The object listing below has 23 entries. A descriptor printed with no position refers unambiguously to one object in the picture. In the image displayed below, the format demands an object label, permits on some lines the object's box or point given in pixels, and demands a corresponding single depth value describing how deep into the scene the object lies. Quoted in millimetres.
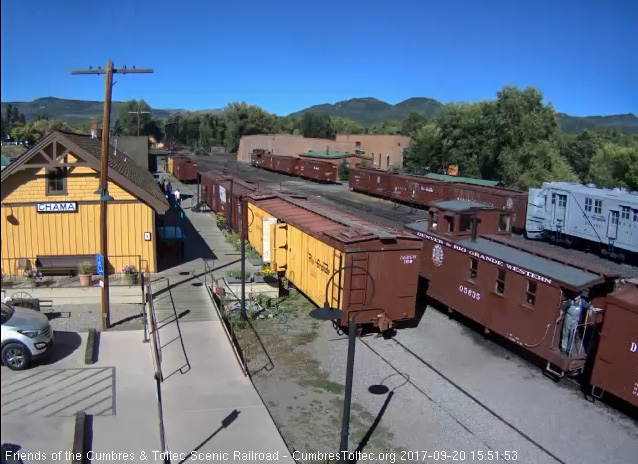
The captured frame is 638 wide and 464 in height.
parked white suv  11594
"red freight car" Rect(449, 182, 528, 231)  36656
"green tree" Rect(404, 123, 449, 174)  66750
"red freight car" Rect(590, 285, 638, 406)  12310
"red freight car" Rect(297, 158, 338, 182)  66750
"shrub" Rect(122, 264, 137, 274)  20609
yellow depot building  19234
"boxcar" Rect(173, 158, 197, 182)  60741
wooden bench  20109
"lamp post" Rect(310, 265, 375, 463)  9609
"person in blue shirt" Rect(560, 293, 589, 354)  13742
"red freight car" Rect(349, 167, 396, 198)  51031
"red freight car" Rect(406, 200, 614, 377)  14188
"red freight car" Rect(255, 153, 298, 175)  75562
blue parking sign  15703
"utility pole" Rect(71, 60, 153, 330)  15172
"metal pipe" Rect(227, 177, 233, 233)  30859
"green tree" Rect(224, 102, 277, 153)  133750
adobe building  82812
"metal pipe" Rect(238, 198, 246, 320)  17847
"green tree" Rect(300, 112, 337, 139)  158000
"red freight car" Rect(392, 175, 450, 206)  43188
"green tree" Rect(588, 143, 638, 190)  47594
